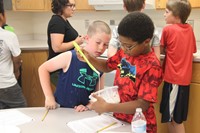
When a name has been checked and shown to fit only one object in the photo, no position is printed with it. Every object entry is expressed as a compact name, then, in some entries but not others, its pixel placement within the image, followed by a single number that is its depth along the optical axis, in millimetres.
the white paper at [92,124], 1190
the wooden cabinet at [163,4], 2411
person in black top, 2393
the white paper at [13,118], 1279
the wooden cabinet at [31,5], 3295
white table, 1194
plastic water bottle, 1062
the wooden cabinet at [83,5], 3110
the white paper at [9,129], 1171
